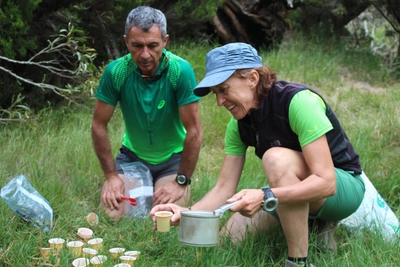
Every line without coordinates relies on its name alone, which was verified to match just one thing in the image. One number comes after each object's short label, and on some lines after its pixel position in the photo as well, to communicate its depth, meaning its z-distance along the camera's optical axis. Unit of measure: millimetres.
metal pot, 2793
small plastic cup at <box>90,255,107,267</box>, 2989
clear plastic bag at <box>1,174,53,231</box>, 3506
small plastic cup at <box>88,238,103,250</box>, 3316
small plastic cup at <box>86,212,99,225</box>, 3797
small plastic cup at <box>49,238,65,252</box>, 3193
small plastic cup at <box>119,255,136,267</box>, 3086
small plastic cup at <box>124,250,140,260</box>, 3234
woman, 2957
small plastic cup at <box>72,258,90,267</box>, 2941
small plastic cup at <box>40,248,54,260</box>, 3107
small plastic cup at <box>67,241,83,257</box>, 3146
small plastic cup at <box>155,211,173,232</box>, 3109
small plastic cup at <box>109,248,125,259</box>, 3199
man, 4055
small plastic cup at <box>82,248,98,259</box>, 3110
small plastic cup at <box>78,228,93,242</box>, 3460
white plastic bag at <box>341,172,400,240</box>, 3615
